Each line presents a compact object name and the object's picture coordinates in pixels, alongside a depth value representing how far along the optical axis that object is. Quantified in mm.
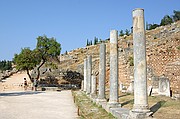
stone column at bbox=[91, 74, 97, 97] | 19375
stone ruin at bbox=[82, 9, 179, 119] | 8430
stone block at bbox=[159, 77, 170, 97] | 16108
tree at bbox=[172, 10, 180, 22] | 83219
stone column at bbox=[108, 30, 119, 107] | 11828
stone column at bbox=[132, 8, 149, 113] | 8422
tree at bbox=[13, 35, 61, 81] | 34344
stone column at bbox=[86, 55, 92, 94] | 21631
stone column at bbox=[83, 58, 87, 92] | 25750
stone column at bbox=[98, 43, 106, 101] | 14872
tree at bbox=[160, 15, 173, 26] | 81375
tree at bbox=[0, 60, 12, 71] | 64819
